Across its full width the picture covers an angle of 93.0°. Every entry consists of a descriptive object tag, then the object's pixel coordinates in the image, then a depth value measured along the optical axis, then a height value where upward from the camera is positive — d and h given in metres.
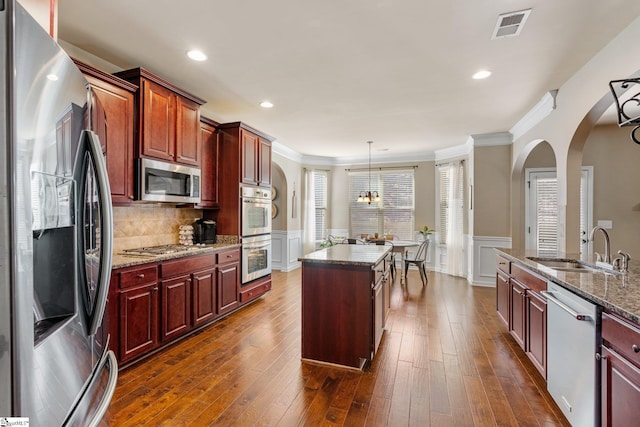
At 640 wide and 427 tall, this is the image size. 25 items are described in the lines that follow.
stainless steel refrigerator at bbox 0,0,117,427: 0.61 -0.06
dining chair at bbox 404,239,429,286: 5.70 -0.94
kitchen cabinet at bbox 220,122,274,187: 4.02 +0.86
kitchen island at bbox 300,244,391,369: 2.62 -0.85
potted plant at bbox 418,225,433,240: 6.84 -0.40
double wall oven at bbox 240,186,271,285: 4.09 -0.27
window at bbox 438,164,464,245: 6.30 +0.30
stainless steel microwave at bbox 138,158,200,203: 2.83 +0.31
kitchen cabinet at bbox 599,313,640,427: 1.31 -0.73
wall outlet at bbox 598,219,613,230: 4.81 -0.13
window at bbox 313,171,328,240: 7.86 +0.27
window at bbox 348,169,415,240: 7.39 +0.22
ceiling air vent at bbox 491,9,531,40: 2.11 +1.40
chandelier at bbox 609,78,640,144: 1.87 +0.97
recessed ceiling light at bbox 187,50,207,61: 2.68 +1.42
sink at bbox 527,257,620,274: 2.40 -0.44
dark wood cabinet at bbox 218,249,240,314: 3.64 -0.84
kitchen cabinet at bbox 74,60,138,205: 2.52 +0.74
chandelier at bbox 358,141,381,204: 6.22 +0.32
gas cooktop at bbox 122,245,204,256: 2.95 -0.39
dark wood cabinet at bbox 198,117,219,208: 3.81 +0.64
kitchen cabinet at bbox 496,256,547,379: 2.31 -0.84
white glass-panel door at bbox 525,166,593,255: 5.27 +0.10
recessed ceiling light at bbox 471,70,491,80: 3.04 +1.43
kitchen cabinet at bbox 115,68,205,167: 2.82 +0.95
